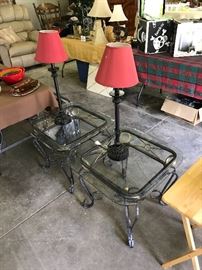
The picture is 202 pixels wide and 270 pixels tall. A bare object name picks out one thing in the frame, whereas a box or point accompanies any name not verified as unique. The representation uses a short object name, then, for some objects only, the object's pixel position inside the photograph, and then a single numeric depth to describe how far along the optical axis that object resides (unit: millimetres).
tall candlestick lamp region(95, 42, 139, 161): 1098
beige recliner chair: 3918
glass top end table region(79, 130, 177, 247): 1303
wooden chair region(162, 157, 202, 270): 1030
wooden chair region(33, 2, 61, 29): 4773
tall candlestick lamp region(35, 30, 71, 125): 1514
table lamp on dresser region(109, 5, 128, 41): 2887
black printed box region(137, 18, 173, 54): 2157
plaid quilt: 2098
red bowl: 1998
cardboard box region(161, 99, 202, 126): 2367
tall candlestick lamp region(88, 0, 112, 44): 2891
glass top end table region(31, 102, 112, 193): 1674
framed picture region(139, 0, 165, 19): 2334
